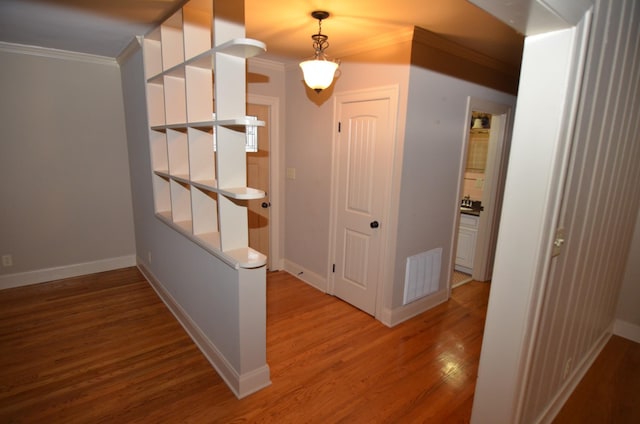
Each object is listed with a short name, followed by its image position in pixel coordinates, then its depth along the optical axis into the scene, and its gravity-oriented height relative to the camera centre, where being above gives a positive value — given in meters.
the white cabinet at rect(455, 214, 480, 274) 4.16 -1.04
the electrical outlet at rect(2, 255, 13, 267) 3.48 -1.22
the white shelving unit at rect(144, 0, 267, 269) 1.92 +0.16
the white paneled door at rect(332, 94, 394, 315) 2.89 -0.36
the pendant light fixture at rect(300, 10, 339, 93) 2.42 +0.63
